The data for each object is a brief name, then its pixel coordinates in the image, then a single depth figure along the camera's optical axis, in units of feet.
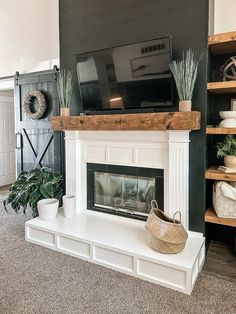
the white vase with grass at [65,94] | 10.25
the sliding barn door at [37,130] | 13.07
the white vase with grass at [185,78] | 7.70
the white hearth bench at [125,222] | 7.14
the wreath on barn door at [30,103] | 13.00
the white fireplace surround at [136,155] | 8.32
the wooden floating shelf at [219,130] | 7.79
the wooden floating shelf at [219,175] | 7.78
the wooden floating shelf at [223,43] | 7.66
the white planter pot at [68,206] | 9.97
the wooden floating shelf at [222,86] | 7.68
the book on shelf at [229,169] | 8.04
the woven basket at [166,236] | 7.11
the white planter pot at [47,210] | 9.73
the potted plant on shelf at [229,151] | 8.12
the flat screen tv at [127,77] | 8.26
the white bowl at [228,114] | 8.02
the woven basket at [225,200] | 7.80
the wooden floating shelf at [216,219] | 7.85
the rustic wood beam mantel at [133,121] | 7.72
